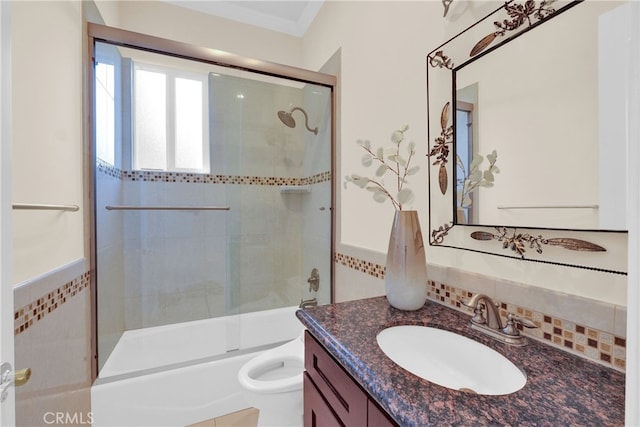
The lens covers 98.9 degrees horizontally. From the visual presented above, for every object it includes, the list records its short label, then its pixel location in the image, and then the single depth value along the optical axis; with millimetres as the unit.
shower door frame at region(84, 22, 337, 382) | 1438
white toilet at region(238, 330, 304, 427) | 1184
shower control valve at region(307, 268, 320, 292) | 2178
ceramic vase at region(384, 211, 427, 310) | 996
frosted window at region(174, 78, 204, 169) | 2252
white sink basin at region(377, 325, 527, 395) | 707
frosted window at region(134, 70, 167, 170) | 2131
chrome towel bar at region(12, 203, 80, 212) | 796
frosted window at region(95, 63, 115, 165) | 1540
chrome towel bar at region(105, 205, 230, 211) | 2037
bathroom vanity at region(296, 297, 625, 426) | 501
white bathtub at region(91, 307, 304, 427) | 1435
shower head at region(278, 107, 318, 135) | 2260
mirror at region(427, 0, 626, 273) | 648
